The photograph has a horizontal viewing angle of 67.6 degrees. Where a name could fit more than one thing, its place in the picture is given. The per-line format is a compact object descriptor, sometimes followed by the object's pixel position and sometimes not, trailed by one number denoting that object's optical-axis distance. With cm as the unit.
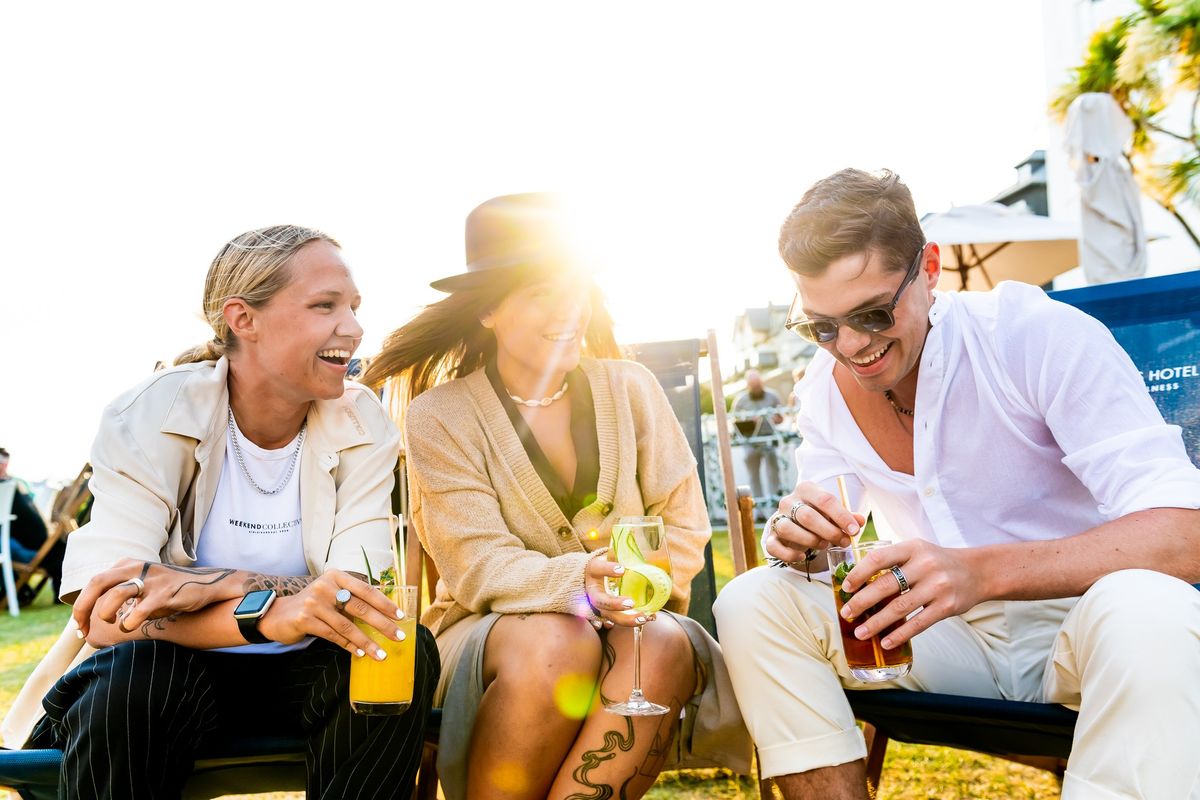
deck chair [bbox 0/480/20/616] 863
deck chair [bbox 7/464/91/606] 894
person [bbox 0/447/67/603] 962
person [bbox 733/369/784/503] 1302
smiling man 173
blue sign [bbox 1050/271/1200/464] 298
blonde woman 205
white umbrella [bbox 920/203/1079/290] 855
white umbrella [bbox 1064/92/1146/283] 782
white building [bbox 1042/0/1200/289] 1730
